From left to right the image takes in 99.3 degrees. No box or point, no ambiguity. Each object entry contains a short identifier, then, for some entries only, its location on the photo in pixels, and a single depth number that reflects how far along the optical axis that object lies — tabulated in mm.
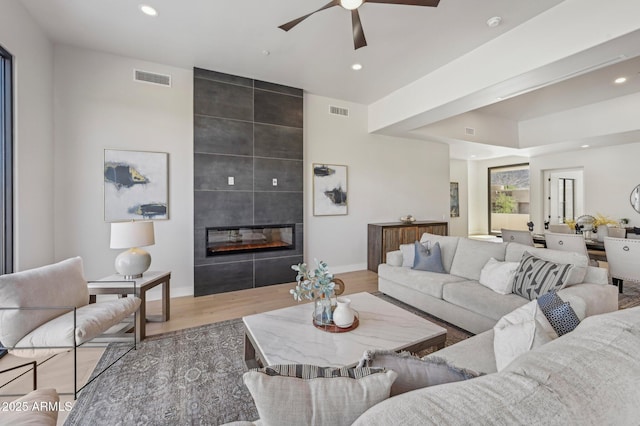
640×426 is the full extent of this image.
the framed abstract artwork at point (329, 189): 5027
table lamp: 2734
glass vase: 2045
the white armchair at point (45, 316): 1905
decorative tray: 1950
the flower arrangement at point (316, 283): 1981
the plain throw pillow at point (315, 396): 665
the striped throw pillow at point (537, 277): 2268
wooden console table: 5184
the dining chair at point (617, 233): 4531
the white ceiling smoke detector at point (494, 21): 2855
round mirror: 5590
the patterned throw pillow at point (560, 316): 1294
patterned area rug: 1691
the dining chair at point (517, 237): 4094
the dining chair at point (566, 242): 3652
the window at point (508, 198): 9008
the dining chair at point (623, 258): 3379
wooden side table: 2588
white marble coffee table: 1661
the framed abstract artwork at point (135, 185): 3570
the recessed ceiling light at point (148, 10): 2709
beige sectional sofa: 2240
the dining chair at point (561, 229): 5004
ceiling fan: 2125
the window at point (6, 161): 2480
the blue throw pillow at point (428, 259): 3391
